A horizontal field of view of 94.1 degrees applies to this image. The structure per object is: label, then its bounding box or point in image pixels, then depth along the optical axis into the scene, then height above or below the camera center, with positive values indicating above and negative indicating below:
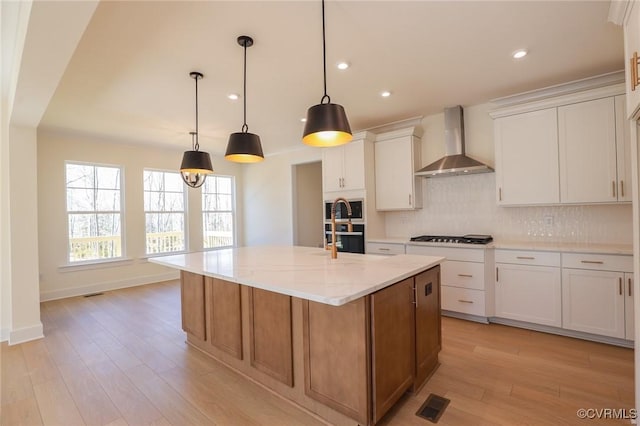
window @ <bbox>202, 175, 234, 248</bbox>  6.61 +0.10
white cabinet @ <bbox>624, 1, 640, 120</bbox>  1.54 +0.83
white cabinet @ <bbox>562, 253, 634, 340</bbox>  2.66 -0.83
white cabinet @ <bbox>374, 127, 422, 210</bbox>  4.09 +0.59
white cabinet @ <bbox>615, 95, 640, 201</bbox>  2.79 +0.52
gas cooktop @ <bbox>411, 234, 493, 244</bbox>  3.45 -0.35
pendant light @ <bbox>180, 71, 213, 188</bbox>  3.08 +0.55
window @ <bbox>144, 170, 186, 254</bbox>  5.75 +0.11
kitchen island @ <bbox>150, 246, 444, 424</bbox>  1.64 -0.74
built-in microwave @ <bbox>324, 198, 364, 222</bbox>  4.33 +0.03
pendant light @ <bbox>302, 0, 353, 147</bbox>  1.88 +0.59
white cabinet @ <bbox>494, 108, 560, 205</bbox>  3.16 +0.56
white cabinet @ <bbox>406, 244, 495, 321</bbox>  3.32 -0.82
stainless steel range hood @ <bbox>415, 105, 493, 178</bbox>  3.67 +0.77
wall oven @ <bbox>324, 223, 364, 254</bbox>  4.29 -0.39
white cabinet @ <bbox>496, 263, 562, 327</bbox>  3.00 -0.90
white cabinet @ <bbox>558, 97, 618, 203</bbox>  2.88 +0.56
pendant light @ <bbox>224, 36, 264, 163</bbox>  2.54 +0.59
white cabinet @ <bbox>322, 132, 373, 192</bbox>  4.28 +0.73
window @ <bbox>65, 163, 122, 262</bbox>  4.92 +0.12
